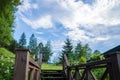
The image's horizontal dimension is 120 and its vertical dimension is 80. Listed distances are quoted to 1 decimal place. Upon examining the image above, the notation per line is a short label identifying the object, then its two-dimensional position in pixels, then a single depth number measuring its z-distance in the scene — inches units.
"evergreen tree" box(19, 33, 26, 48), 1332.9
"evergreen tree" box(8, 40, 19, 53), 958.7
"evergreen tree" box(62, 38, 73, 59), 803.5
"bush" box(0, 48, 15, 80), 100.4
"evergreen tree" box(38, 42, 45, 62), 1325.1
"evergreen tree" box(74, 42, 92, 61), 774.2
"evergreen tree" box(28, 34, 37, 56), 1352.5
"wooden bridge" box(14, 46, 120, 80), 52.3
